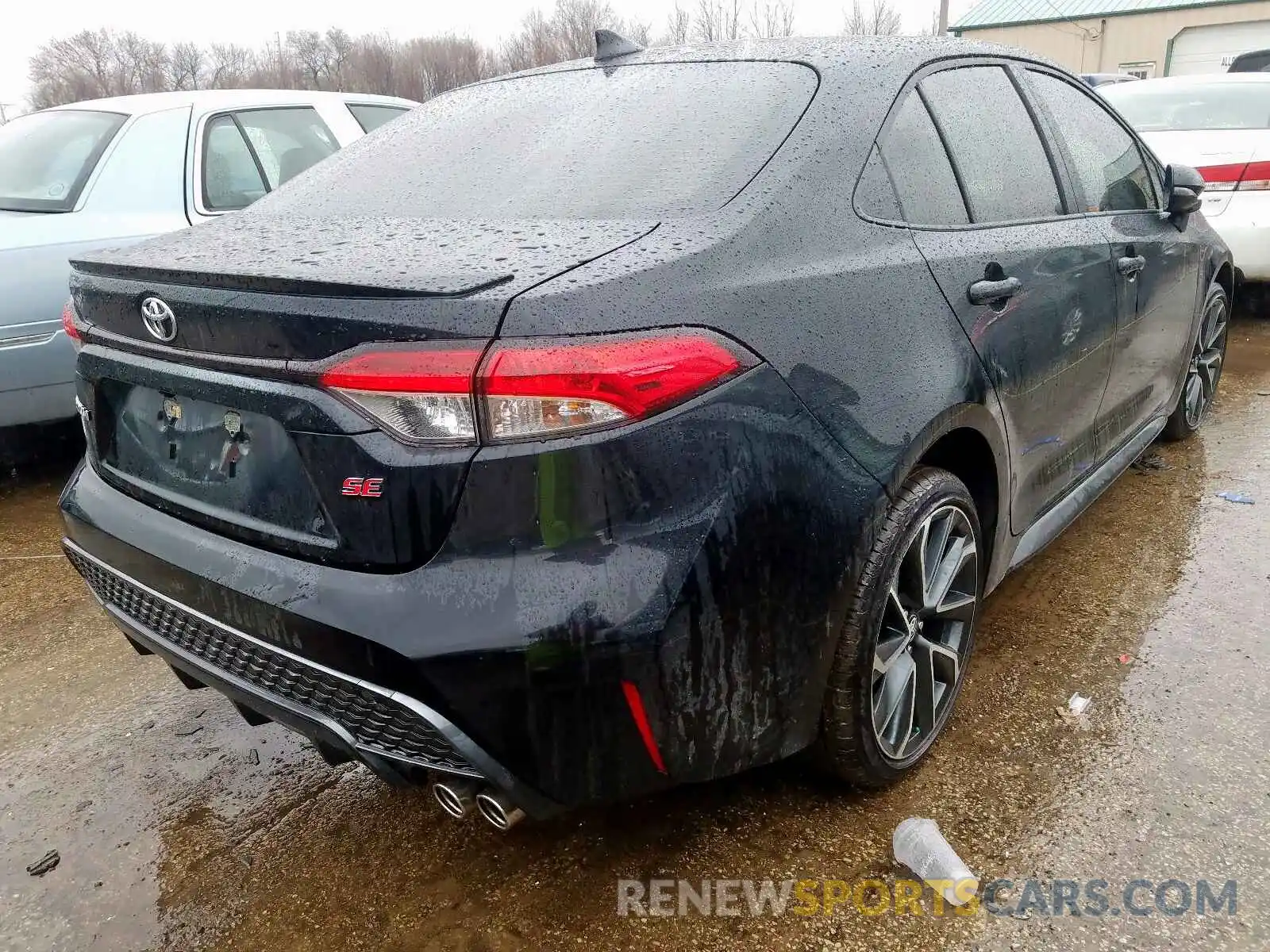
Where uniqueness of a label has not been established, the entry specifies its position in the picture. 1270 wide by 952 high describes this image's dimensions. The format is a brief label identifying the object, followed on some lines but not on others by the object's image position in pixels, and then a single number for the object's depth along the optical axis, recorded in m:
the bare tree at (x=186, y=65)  76.19
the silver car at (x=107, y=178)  3.67
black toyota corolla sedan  1.42
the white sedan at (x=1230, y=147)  5.62
